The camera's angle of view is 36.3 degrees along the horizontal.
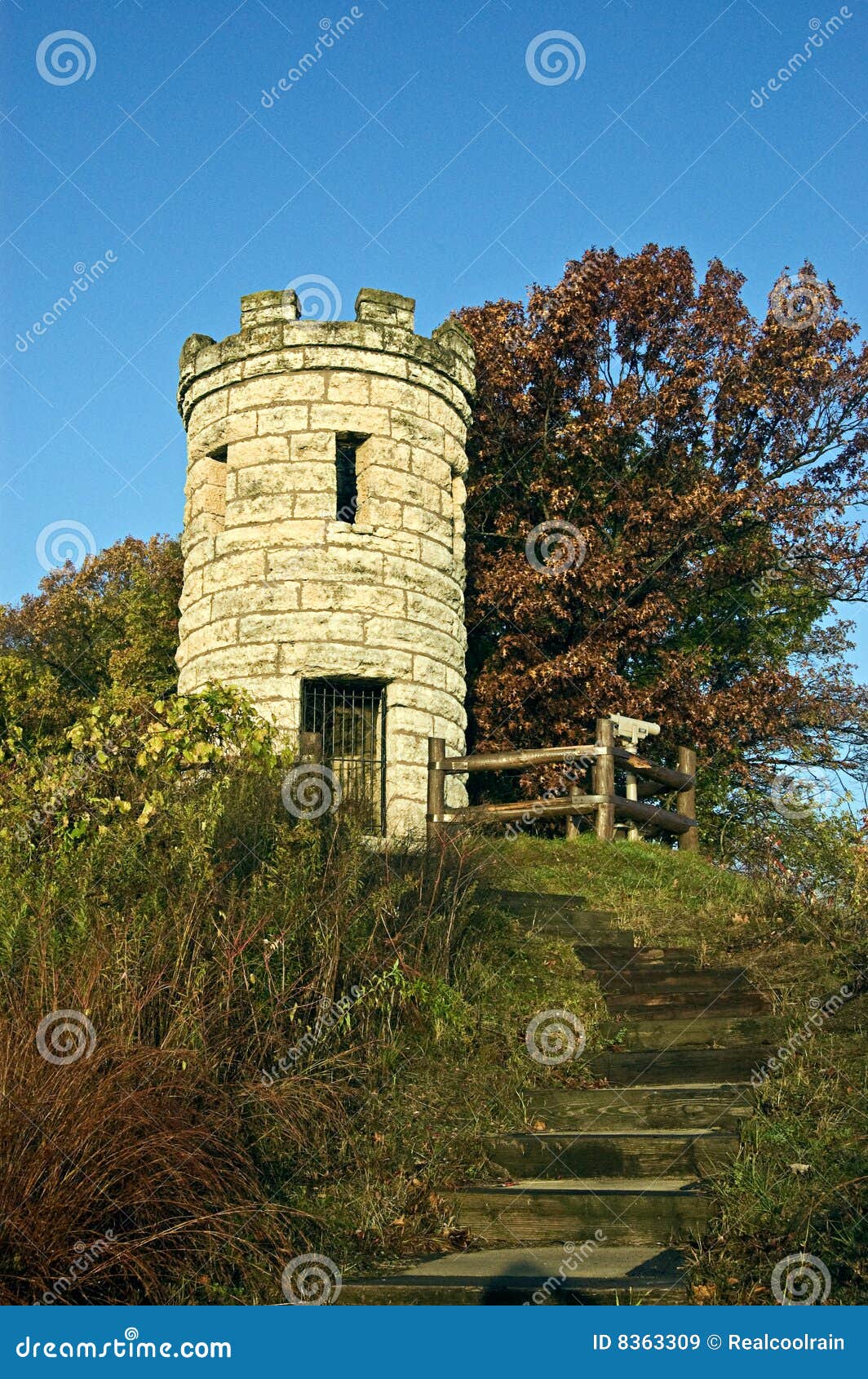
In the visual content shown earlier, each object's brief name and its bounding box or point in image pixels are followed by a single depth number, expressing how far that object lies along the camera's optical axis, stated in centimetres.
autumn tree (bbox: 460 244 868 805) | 1645
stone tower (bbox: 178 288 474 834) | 1318
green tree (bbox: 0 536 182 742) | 1795
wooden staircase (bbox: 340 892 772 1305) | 474
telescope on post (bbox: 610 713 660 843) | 1371
